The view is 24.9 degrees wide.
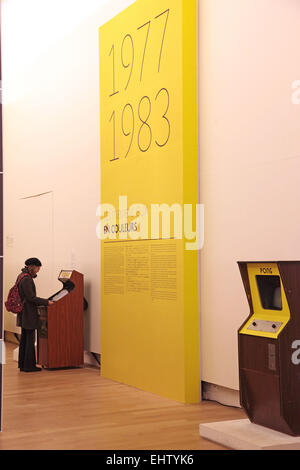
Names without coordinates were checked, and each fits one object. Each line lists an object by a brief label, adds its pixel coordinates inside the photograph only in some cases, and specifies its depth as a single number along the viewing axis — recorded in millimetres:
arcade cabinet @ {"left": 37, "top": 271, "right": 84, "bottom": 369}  8094
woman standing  8023
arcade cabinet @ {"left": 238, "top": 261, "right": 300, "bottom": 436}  4336
